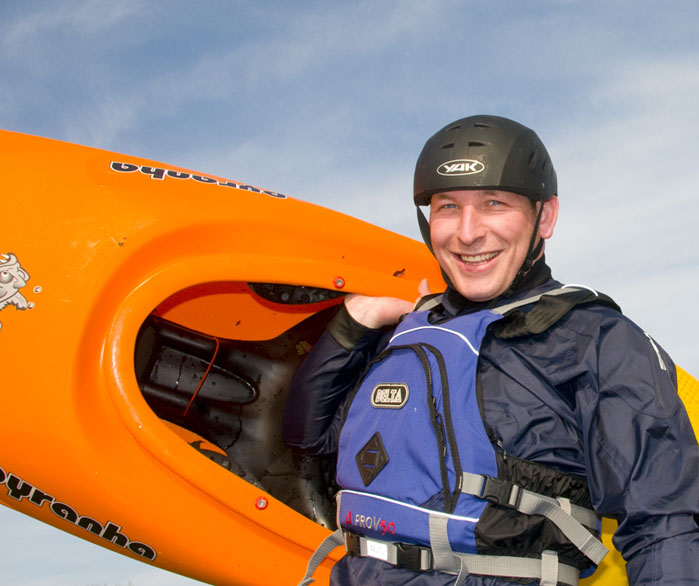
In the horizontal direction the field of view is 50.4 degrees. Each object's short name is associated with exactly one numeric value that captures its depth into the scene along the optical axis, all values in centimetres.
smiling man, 158
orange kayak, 212
